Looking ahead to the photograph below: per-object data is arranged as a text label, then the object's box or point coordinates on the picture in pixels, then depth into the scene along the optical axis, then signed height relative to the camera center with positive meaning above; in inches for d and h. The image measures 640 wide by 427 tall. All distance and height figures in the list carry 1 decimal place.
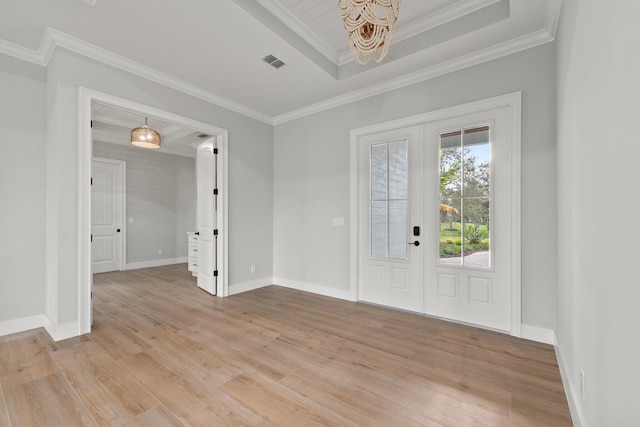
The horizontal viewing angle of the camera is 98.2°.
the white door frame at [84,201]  111.7 +4.9
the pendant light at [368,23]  71.6 +52.1
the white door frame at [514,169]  109.0 +17.9
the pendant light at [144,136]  180.2 +50.3
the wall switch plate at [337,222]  163.3 -5.0
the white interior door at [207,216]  169.2 -1.6
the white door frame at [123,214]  249.6 -0.8
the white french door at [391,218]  136.6 -2.2
